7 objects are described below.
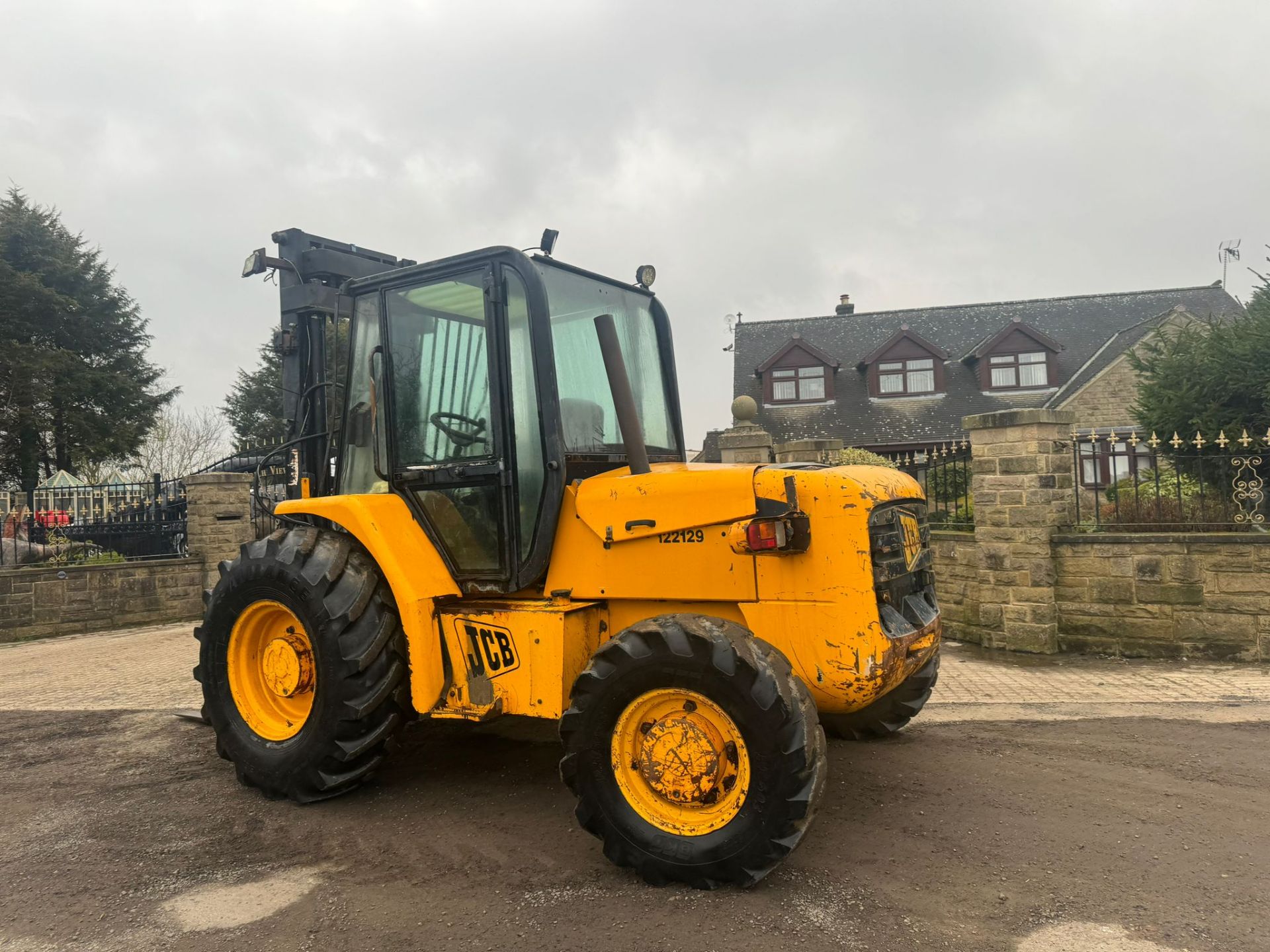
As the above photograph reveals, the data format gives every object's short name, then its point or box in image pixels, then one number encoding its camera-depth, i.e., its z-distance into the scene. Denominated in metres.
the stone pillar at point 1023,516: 7.54
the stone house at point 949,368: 25.50
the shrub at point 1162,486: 7.53
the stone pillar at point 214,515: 11.29
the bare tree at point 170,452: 31.09
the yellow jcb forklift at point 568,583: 3.21
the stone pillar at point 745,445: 10.27
